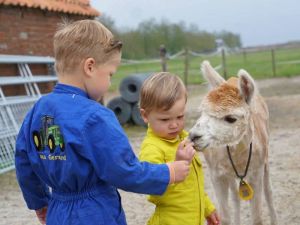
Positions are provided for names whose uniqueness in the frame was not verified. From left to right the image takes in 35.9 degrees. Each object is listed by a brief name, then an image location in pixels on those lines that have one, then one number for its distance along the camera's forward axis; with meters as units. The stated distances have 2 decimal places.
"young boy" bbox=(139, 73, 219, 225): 2.06
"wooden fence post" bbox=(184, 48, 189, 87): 17.60
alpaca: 2.85
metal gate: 7.27
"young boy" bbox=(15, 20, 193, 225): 1.68
